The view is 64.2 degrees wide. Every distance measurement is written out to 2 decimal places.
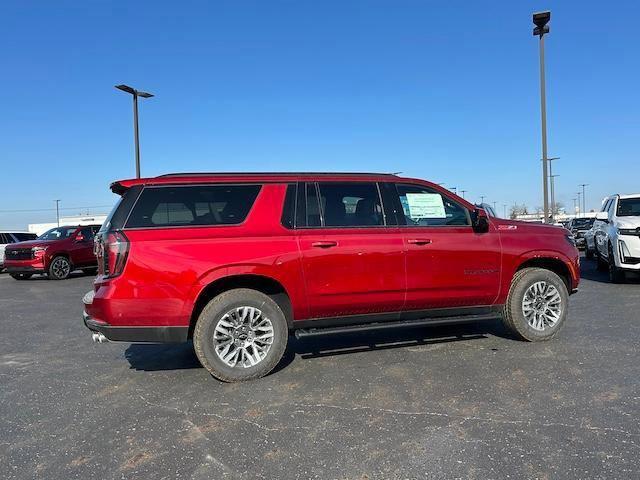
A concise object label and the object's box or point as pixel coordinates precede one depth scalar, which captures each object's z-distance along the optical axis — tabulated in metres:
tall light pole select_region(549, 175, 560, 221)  61.71
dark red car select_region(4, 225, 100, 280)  15.93
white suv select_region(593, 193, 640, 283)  10.21
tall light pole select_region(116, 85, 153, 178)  20.41
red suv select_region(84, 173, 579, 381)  4.54
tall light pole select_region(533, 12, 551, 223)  16.12
